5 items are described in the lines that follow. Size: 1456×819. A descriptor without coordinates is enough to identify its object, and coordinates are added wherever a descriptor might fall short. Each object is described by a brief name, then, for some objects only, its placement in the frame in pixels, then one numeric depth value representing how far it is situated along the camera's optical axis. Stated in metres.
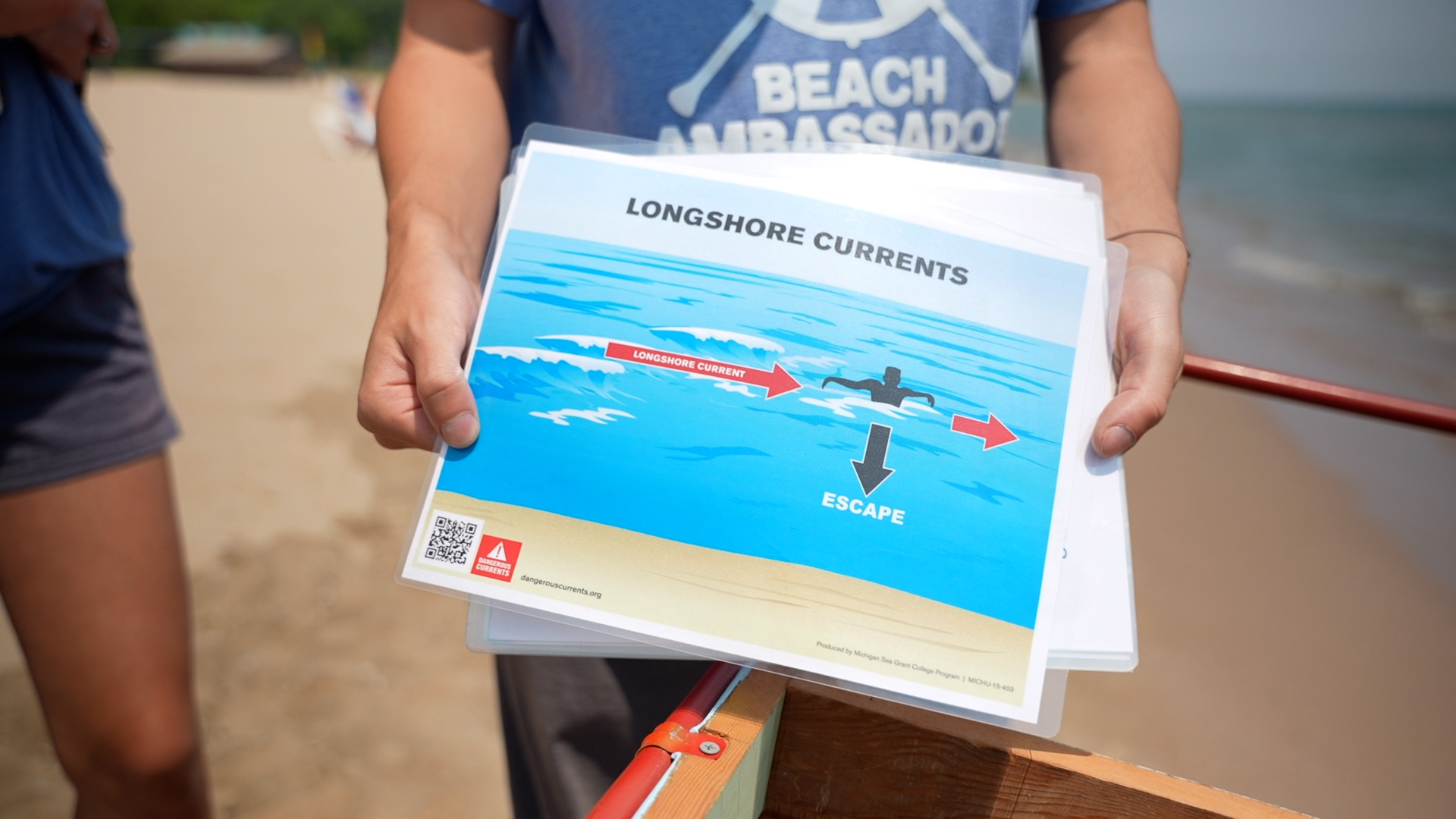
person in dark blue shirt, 1.19
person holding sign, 0.82
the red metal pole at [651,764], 0.49
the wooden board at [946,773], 0.62
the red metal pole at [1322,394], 1.04
